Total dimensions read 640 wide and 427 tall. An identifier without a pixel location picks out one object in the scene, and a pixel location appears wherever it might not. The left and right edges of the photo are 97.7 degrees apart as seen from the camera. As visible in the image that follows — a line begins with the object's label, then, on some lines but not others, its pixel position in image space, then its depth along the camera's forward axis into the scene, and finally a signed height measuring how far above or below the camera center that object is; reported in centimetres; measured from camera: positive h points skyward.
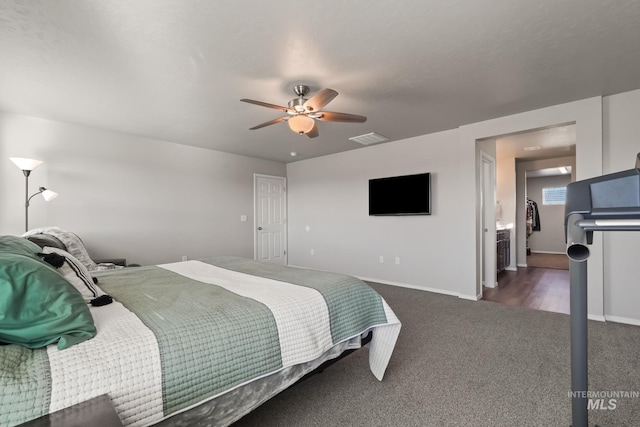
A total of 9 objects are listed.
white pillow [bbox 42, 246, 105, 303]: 153 -36
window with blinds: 832 +55
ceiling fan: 238 +94
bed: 90 -52
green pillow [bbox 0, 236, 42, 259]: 133 -16
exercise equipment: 99 -4
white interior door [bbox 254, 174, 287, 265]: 592 -7
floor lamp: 299 +33
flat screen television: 437 +32
